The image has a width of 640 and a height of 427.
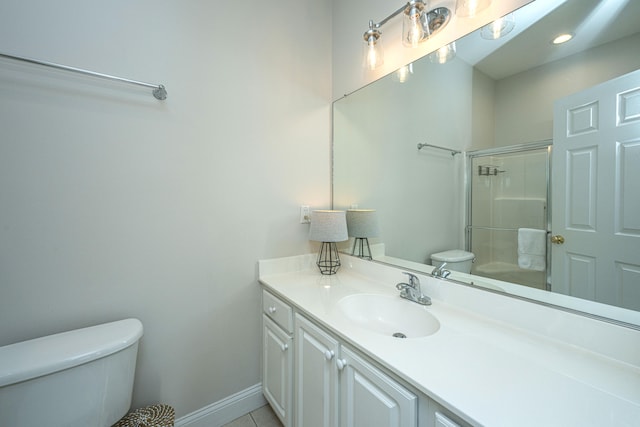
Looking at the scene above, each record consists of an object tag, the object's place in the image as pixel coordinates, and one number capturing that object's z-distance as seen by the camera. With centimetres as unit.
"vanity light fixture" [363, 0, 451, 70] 113
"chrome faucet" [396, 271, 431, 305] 114
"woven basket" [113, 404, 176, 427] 105
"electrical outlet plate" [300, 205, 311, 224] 168
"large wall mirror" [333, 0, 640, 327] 74
